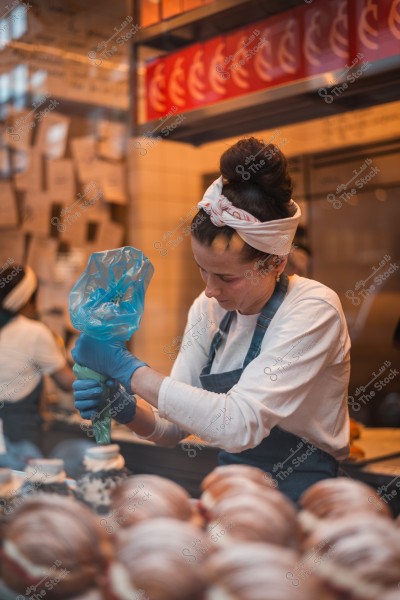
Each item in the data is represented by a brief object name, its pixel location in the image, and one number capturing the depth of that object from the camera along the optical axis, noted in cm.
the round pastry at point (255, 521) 98
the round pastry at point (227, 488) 110
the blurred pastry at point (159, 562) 88
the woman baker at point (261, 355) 162
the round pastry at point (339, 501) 104
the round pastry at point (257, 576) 83
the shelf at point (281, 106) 270
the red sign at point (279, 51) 294
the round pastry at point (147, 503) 106
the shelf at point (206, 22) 302
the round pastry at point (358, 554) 88
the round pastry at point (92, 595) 96
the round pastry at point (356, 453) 274
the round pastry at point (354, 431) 290
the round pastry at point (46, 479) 154
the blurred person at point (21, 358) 349
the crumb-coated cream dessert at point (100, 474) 148
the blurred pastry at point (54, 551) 98
